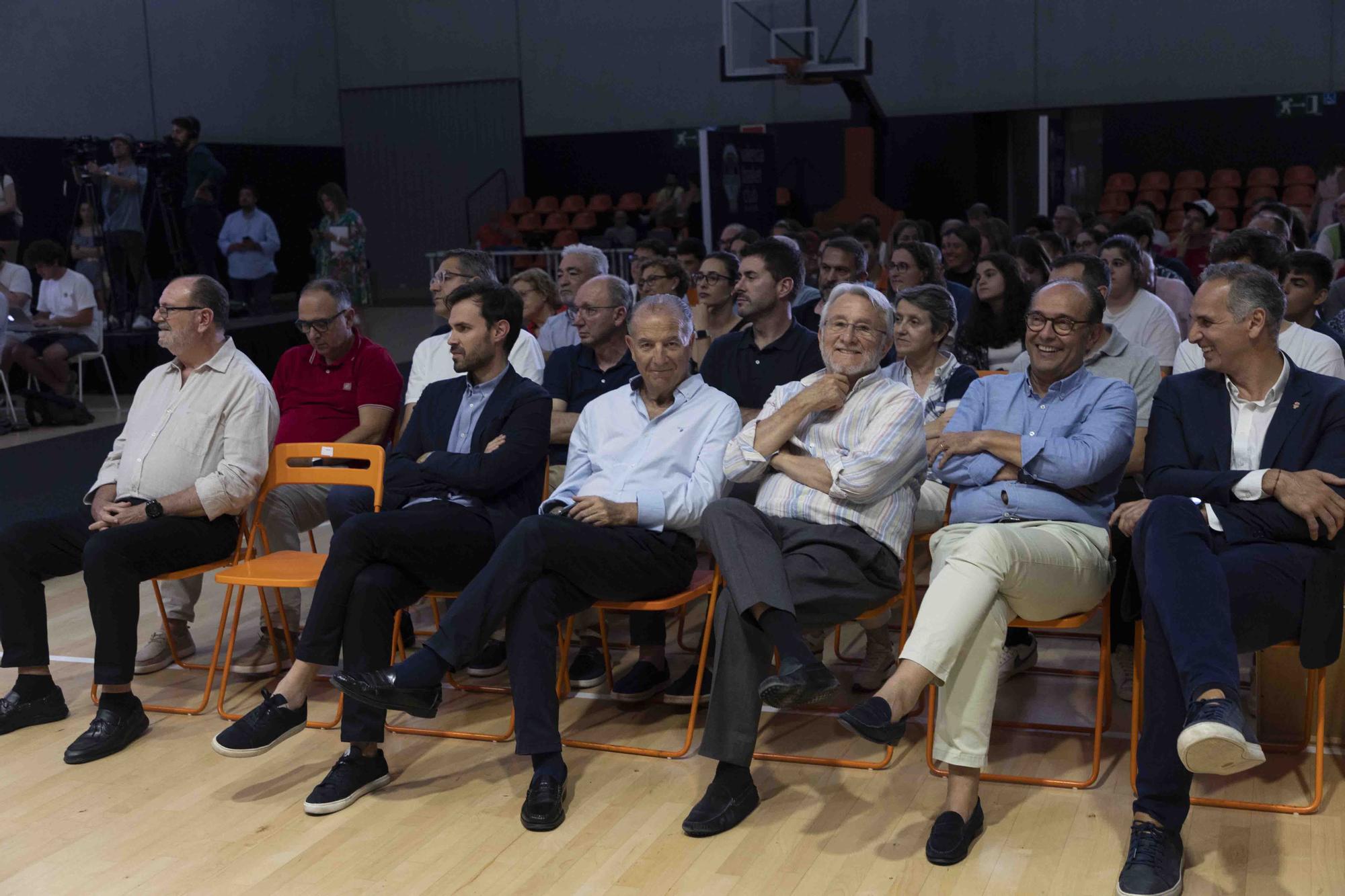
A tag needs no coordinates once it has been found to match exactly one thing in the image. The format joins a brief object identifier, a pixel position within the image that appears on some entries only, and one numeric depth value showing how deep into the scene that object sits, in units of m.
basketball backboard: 13.74
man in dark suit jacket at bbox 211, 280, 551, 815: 3.39
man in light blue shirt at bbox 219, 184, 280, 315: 12.41
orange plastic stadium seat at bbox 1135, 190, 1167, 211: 14.05
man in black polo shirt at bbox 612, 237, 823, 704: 4.41
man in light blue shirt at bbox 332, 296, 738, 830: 3.17
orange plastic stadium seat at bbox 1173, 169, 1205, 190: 14.12
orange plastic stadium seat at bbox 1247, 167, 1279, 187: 13.74
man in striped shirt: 3.09
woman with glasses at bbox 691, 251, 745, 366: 5.17
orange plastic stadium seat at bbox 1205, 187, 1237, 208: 13.90
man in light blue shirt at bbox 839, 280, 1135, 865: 2.92
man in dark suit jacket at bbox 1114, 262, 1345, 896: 2.69
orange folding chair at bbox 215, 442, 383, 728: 3.71
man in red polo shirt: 4.43
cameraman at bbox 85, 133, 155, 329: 10.63
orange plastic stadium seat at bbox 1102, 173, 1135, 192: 14.27
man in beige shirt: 3.72
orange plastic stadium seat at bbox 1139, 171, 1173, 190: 14.18
